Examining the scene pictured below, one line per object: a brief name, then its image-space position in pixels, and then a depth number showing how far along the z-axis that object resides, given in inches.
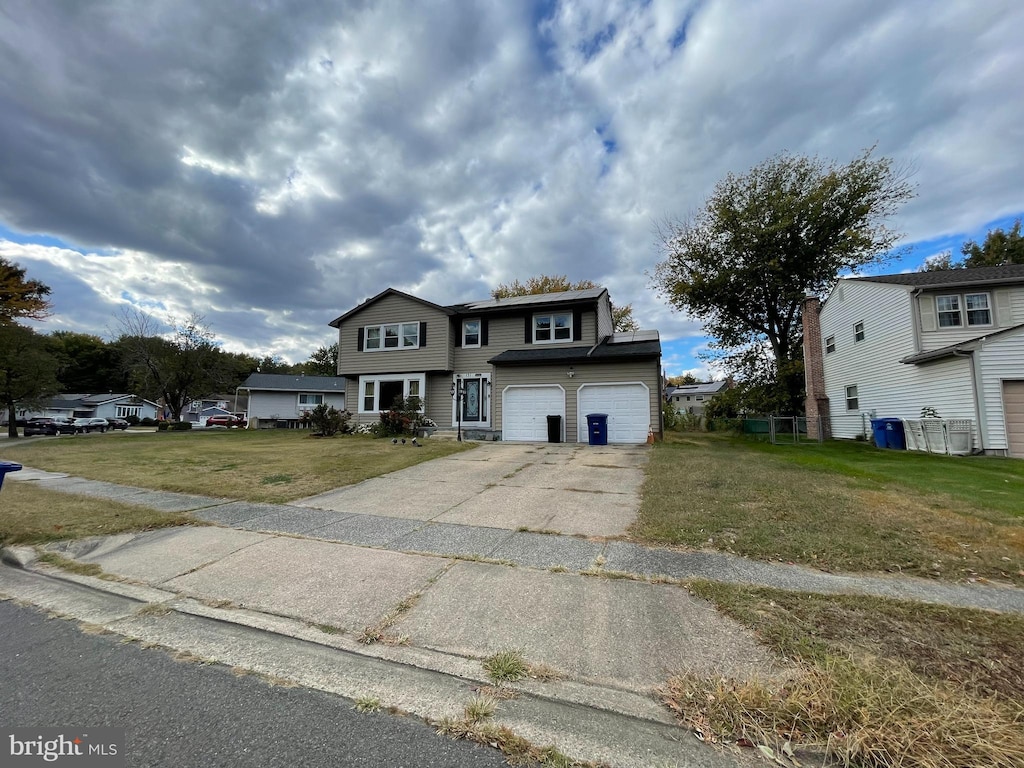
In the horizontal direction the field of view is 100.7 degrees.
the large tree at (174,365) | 1233.4
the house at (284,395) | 1425.9
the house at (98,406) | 1898.4
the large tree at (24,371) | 920.9
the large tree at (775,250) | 896.3
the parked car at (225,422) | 1498.5
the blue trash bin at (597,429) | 571.5
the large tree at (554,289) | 1379.2
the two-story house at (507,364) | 596.7
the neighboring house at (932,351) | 466.3
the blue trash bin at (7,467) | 196.1
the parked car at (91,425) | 1379.9
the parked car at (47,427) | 1208.8
